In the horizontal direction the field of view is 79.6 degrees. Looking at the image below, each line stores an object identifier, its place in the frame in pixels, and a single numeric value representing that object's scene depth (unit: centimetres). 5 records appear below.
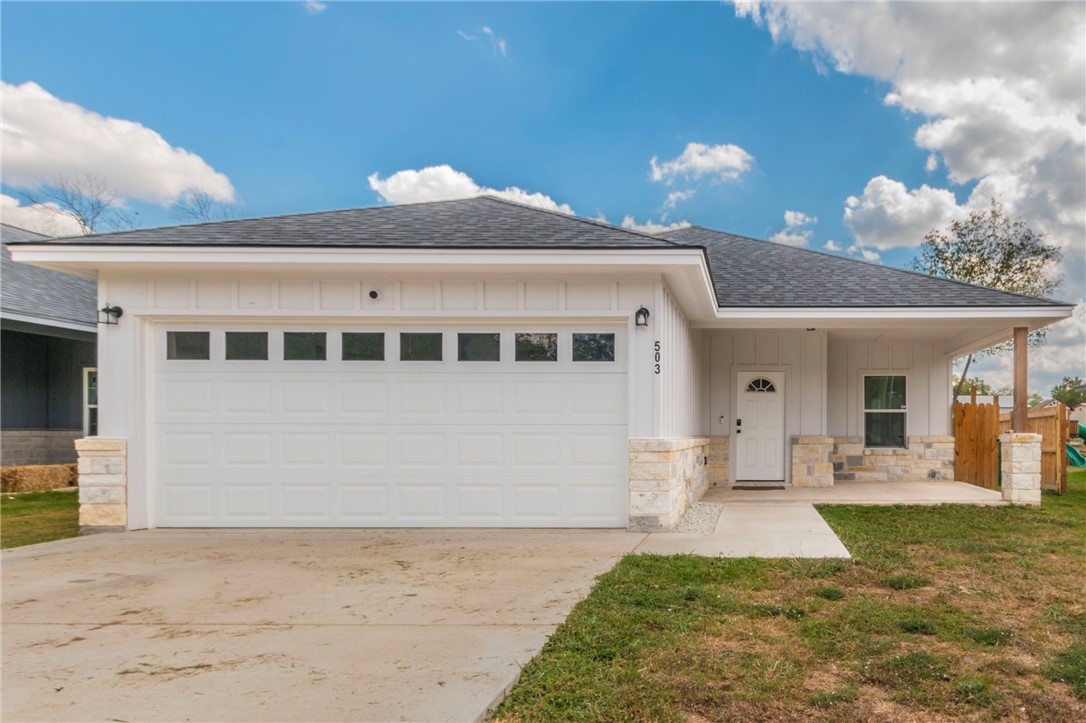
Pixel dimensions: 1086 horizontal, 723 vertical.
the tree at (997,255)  2230
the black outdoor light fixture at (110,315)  727
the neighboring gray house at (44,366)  1173
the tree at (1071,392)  4094
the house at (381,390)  720
